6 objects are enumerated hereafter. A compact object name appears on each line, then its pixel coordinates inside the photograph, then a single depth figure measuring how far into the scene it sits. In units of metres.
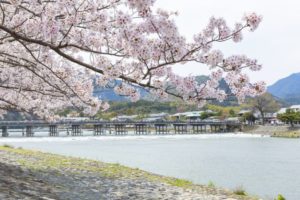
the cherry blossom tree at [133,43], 6.17
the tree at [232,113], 160.50
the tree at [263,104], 141.38
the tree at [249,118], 135.00
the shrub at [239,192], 14.76
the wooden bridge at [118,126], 107.07
